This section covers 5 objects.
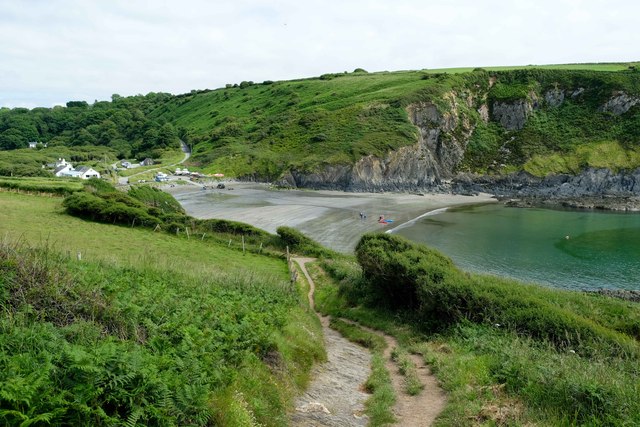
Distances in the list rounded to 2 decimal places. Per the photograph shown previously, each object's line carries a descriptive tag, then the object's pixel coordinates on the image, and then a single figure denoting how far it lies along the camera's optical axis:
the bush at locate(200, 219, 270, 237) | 45.76
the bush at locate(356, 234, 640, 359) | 17.02
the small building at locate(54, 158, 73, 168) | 110.81
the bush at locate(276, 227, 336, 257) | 43.41
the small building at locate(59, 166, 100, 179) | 98.80
